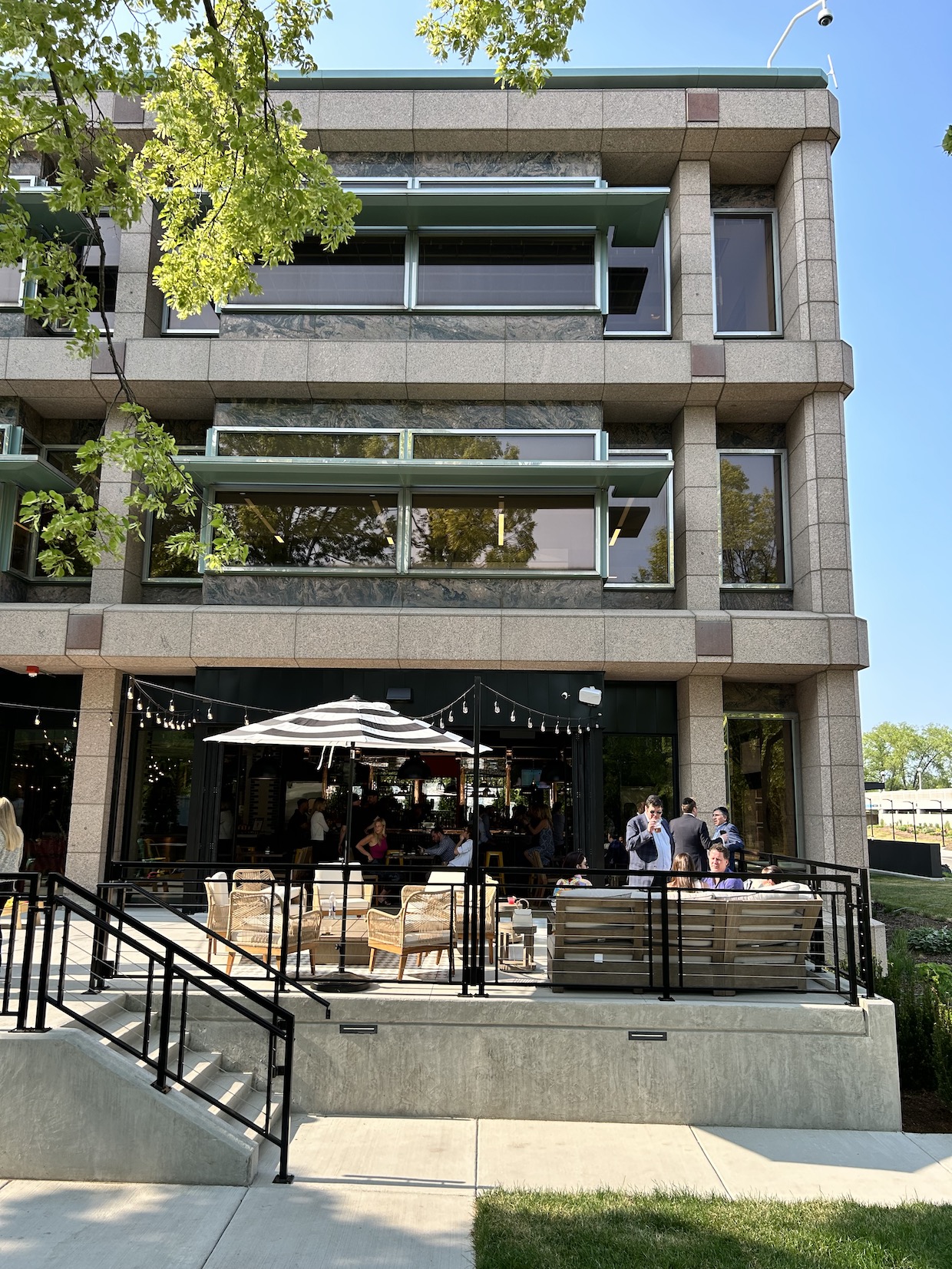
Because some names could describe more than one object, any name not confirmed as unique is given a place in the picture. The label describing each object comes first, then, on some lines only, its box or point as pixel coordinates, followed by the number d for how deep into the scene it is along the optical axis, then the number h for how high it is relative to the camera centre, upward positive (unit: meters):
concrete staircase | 7.63 -2.10
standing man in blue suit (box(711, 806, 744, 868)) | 13.17 -0.16
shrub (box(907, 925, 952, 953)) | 17.69 -2.07
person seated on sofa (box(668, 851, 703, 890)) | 11.41 -0.53
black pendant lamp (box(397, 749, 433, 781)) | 17.53 +0.83
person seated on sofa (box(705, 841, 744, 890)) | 11.03 -0.43
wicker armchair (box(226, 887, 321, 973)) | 9.95 -1.14
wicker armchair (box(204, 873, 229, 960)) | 10.24 -0.98
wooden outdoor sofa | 9.28 -1.12
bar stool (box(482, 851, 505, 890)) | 16.80 -0.69
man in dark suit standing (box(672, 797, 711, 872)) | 12.66 -0.22
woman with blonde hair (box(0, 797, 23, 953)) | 11.62 -0.35
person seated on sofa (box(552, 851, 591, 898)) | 9.04 -0.65
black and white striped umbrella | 10.57 +0.92
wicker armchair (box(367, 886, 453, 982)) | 9.59 -1.08
